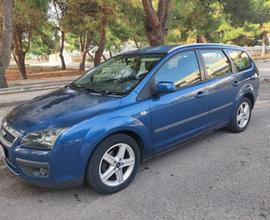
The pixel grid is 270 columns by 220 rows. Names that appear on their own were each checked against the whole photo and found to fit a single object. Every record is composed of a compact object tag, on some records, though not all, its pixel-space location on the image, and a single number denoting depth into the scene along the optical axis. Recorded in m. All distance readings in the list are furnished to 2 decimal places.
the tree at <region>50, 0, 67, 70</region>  11.26
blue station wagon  2.16
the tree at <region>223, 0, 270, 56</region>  13.00
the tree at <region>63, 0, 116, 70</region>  10.61
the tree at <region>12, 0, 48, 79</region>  8.91
